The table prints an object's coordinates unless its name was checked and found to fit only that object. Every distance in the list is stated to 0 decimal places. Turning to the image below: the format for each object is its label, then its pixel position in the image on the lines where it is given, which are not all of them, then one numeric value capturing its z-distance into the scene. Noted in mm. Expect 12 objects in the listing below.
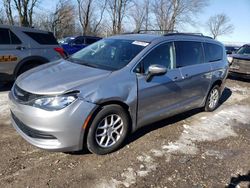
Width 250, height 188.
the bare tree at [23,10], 19956
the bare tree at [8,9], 21112
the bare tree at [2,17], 24610
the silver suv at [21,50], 4690
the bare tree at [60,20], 30734
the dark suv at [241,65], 7920
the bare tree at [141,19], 32377
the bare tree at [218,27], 56644
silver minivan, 2278
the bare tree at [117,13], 29008
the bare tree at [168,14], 27400
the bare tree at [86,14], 28100
